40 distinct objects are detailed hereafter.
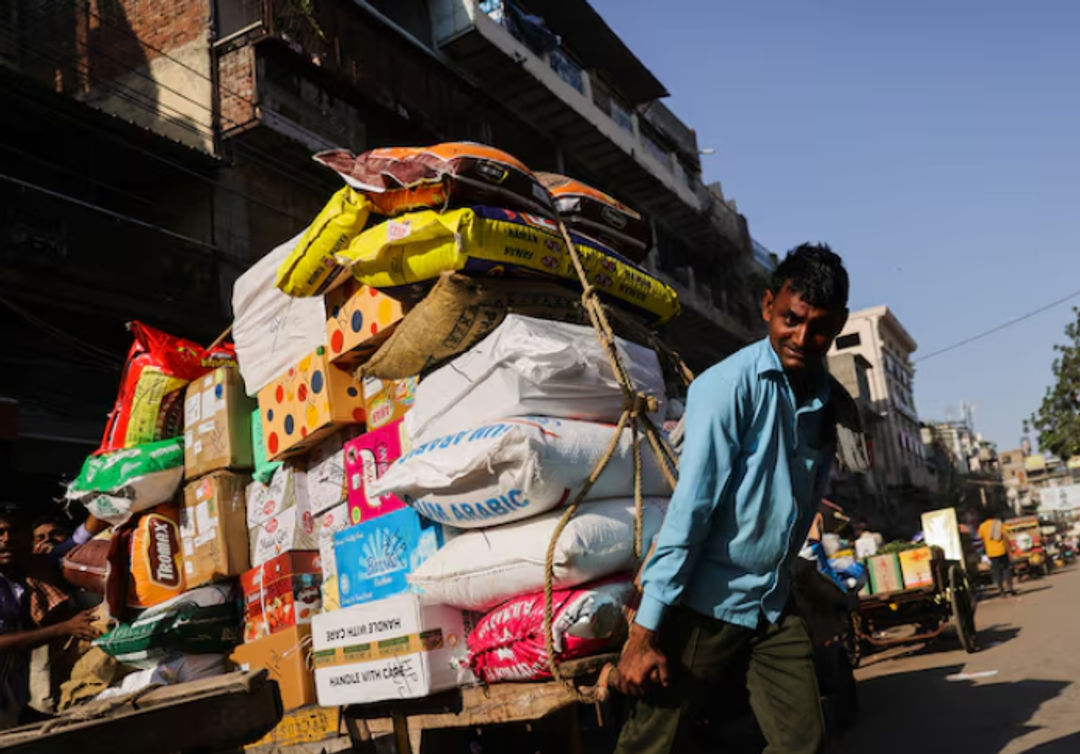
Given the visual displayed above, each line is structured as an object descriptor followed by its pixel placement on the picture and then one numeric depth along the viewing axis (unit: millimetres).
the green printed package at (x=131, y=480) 4508
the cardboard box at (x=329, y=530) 3623
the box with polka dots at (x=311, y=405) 3871
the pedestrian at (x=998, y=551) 16266
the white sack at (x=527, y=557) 2672
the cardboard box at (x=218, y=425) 4480
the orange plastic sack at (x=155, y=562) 4379
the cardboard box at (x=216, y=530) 4293
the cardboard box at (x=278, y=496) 4160
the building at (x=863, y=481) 33594
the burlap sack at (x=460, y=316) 3279
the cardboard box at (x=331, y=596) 3574
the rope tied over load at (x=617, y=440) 2477
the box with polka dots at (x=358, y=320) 3609
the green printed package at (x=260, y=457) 4367
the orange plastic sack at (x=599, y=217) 3971
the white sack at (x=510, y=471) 2824
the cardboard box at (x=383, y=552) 3248
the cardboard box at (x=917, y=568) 8312
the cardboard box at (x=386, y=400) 3695
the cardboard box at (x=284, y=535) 4027
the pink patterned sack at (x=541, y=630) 2504
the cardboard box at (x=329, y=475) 3957
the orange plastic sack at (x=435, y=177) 3414
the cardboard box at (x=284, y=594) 3779
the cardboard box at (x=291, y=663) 3584
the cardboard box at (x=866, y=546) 11227
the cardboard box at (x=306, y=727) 3295
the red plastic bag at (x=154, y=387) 4852
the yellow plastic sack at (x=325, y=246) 3648
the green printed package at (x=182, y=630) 4008
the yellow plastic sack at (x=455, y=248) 3266
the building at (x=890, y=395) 44938
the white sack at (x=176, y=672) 4031
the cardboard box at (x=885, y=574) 8516
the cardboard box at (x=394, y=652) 2811
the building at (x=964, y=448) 62731
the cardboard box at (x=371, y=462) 3553
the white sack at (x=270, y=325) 4293
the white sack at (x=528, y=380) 3072
